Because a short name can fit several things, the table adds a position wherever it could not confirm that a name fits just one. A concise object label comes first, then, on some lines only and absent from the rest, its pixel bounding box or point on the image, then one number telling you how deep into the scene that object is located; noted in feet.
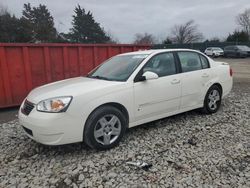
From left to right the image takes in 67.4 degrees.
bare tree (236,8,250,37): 158.36
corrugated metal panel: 16.84
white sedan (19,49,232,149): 8.87
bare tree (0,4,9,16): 105.70
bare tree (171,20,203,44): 167.88
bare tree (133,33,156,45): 165.36
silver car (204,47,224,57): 83.00
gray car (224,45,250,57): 76.43
